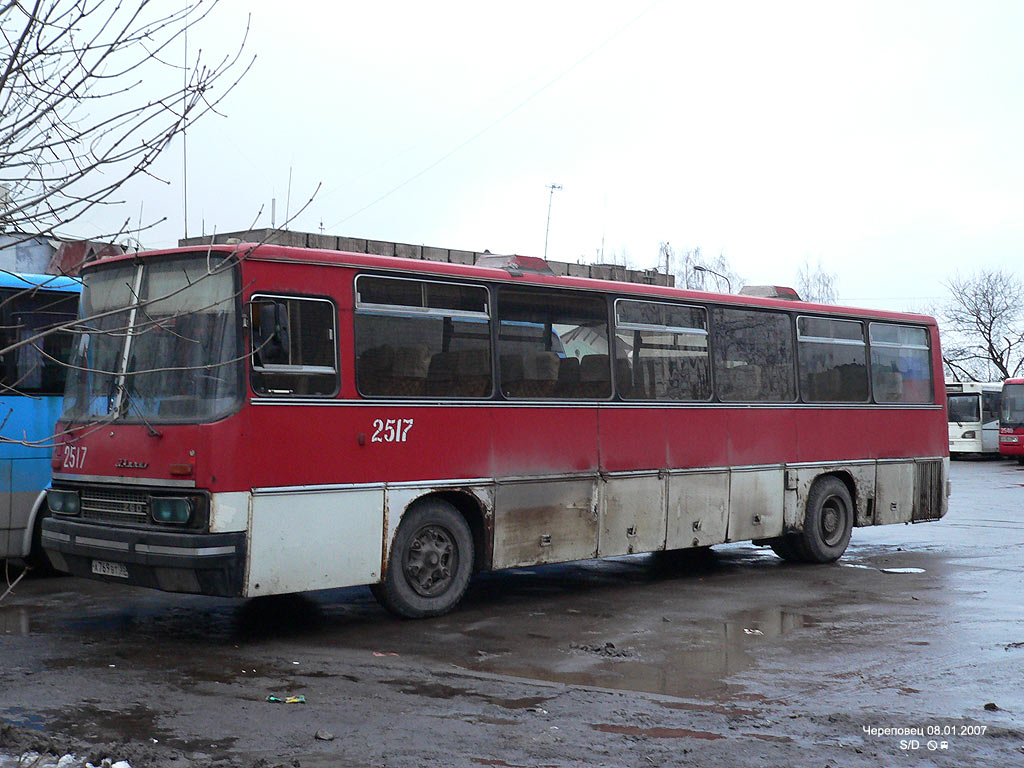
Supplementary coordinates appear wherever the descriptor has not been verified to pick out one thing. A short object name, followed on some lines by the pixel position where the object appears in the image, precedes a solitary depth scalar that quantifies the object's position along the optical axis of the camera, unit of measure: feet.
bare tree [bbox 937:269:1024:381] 261.65
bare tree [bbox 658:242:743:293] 230.95
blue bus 39.78
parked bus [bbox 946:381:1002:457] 155.74
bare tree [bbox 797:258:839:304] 243.58
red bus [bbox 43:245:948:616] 29.58
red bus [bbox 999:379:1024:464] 142.41
